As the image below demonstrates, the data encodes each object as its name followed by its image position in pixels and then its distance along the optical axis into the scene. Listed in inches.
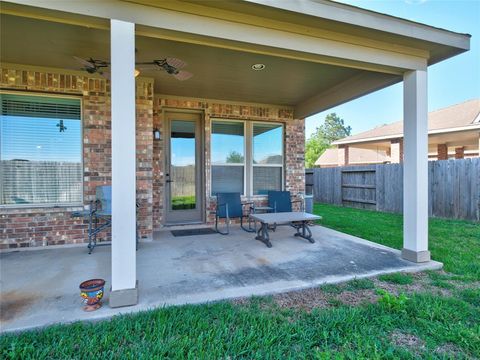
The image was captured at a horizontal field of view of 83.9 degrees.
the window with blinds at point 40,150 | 156.6
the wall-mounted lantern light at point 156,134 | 205.0
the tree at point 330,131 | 1551.4
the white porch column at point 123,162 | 89.9
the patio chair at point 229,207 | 206.5
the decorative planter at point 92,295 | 86.1
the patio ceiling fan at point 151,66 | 125.0
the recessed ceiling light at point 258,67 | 154.3
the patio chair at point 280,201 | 219.8
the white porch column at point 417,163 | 131.9
